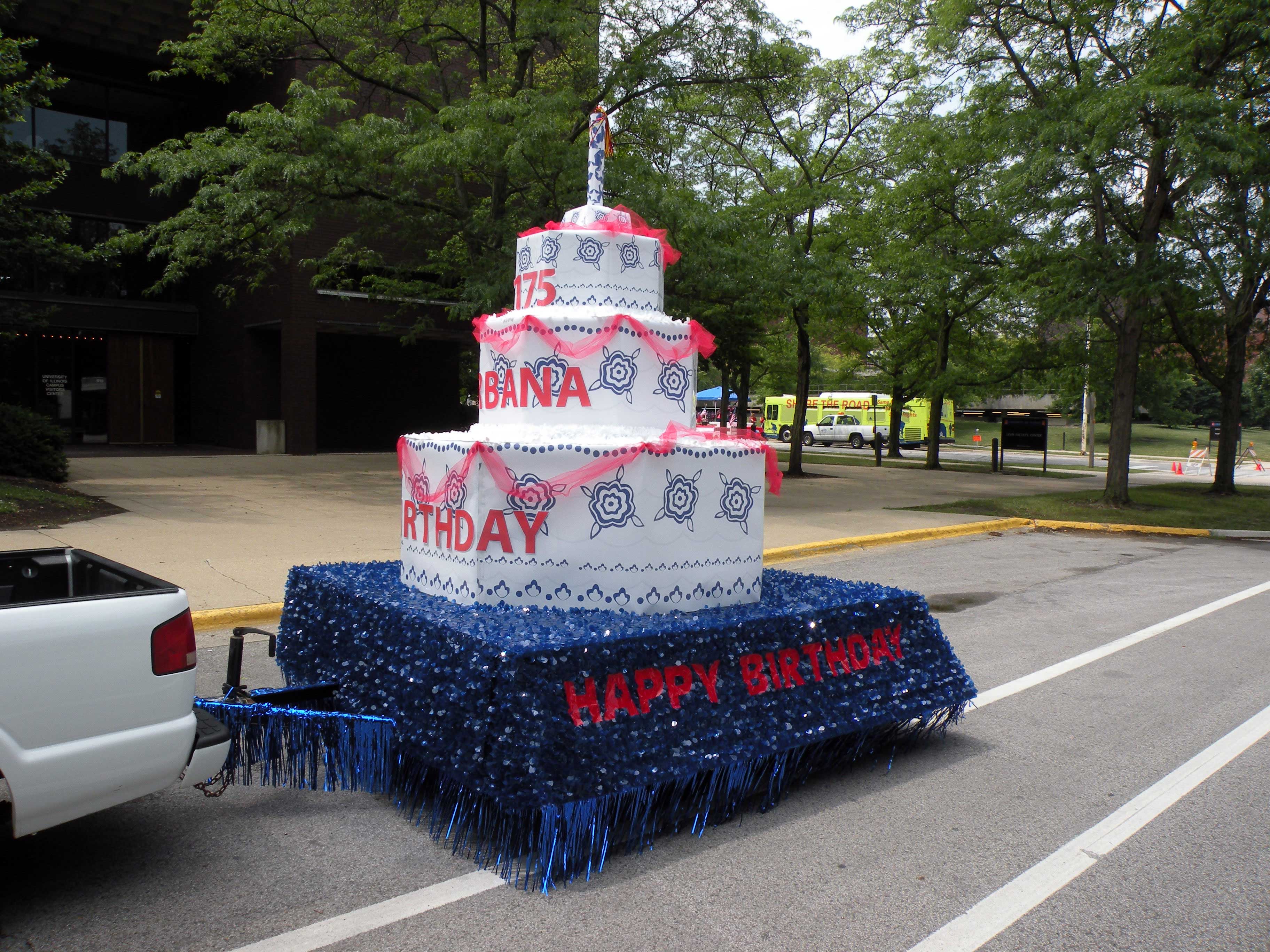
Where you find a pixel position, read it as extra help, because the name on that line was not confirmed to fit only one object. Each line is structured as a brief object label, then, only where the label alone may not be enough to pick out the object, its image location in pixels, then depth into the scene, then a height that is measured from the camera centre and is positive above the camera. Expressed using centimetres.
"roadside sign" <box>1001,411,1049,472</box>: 2808 -47
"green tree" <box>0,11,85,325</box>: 1332 +288
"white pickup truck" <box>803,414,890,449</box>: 4903 -91
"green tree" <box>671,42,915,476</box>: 2064 +626
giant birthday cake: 450 -27
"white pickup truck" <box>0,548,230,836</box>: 283 -98
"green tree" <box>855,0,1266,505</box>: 1389 +460
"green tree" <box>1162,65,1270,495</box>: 1312 +288
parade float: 365 -100
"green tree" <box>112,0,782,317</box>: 1354 +416
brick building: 2364 +183
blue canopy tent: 4166 +70
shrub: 1426 -79
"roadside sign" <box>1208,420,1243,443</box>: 3553 -38
